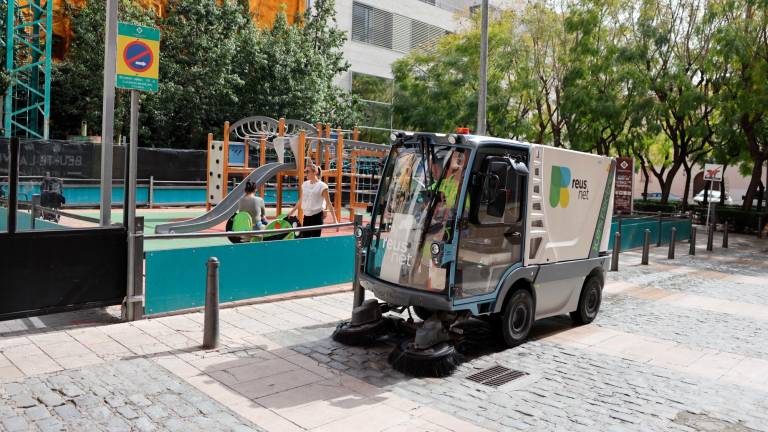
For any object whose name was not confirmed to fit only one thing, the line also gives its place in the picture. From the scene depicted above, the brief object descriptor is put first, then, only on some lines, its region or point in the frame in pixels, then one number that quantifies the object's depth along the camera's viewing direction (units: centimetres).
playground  773
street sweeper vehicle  663
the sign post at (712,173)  2266
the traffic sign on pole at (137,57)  713
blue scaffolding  2489
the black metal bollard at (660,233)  1978
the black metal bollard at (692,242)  1820
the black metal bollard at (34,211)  934
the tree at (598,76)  2502
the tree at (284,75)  2886
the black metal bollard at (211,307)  672
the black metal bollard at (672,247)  1695
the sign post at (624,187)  1834
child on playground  1173
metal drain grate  631
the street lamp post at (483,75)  1488
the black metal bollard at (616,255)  1413
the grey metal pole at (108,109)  818
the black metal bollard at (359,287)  753
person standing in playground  1117
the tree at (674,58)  2486
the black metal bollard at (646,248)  1534
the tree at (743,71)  2260
